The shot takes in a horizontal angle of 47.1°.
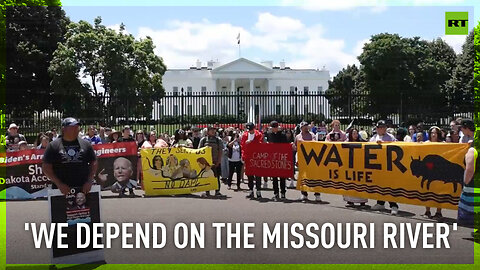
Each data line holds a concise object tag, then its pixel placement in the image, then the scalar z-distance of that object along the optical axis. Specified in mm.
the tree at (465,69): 51141
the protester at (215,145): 14219
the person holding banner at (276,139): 13093
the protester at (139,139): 15581
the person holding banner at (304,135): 13852
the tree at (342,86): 28188
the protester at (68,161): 7000
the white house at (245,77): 90250
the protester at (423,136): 16359
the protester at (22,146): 14500
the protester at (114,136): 15483
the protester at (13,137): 15594
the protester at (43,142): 14578
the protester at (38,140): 15238
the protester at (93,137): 16013
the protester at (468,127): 9589
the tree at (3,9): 32469
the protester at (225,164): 17250
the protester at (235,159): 15117
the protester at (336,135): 12844
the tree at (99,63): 39938
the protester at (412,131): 17519
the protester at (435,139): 10227
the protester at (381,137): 11250
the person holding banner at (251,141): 13414
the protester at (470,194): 7996
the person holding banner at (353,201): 11664
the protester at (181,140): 15086
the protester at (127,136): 14738
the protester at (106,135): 16875
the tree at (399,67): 49969
